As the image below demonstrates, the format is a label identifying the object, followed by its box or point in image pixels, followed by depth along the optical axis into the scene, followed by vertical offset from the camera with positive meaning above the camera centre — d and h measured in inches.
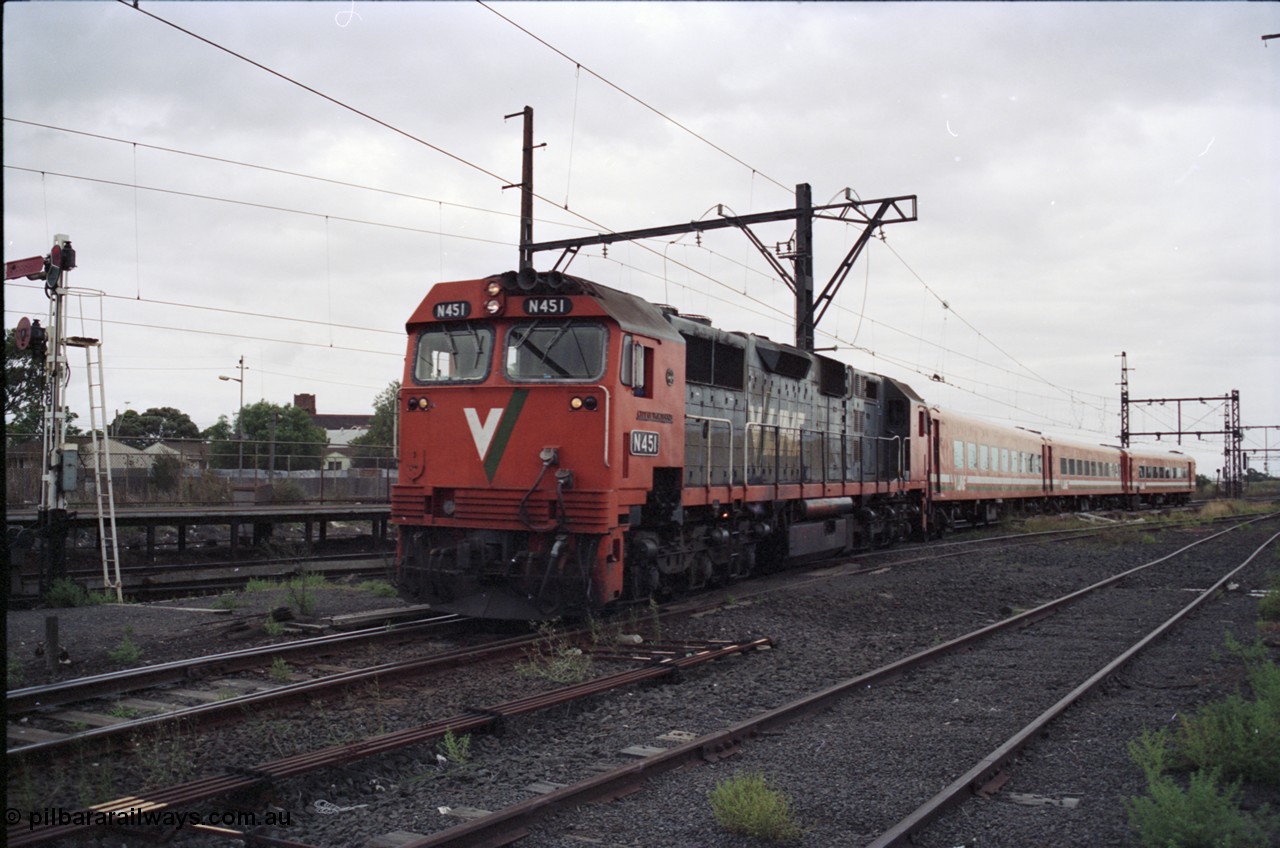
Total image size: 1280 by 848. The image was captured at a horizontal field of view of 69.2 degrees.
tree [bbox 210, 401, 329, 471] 2765.7 +95.2
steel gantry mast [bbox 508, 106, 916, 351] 749.9 +181.6
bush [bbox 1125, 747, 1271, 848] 163.3 -65.1
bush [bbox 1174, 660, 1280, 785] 211.5 -66.8
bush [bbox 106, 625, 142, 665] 322.0 -69.5
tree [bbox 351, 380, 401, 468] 3058.6 +119.2
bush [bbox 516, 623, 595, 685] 307.1 -72.0
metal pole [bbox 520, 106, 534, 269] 778.8 +225.0
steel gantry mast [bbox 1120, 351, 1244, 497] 2421.3 +69.0
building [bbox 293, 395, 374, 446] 3432.6 +173.6
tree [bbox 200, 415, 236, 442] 2844.5 +82.8
